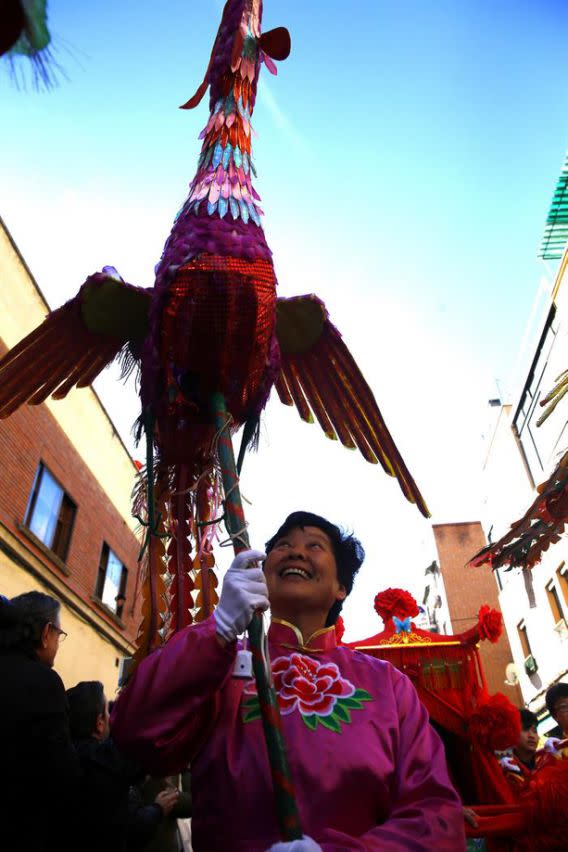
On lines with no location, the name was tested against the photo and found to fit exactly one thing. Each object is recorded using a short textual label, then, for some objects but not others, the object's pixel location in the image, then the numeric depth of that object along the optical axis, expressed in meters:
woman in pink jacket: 1.43
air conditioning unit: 14.88
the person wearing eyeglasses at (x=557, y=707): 3.85
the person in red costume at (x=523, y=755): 4.52
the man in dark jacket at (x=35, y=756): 1.72
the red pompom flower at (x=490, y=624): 5.51
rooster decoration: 1.92
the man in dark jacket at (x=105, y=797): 1.64
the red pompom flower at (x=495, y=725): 4.47
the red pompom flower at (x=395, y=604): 6.03
